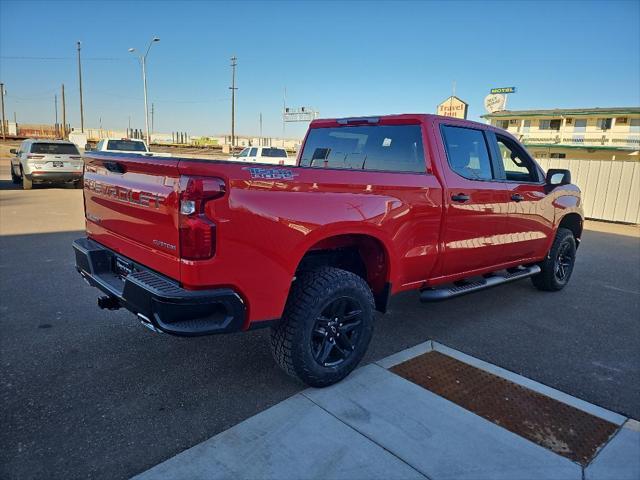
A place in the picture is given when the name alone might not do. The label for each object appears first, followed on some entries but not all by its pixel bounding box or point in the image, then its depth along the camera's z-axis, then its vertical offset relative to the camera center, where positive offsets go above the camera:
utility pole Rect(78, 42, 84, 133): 47.33 +4.40
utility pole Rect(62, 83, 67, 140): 61.12 +4.38
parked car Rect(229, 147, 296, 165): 21.47 +0.11
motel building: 44.09 +4.21
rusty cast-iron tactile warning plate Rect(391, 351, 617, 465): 2.69 -1.55
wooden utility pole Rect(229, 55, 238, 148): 51.67 +5.76
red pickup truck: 2.44 -0.48
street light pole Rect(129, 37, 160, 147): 29.92 +5.04
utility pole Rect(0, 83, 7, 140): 70.00 +7.77
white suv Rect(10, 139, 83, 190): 14.30 -0.51
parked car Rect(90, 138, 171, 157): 15.50 +0.16
